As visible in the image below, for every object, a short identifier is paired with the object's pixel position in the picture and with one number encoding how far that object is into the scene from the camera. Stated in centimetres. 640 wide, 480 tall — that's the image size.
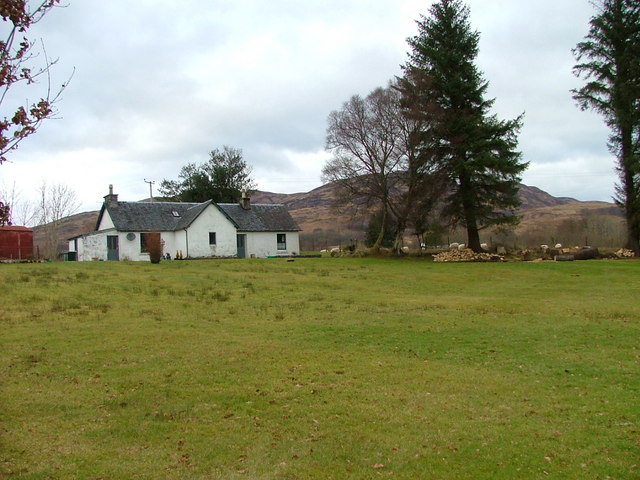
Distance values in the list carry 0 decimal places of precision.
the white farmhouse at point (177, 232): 4103
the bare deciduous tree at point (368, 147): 4034
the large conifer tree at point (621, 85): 3472
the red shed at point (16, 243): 3869
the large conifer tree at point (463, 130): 3756
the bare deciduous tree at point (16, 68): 389
